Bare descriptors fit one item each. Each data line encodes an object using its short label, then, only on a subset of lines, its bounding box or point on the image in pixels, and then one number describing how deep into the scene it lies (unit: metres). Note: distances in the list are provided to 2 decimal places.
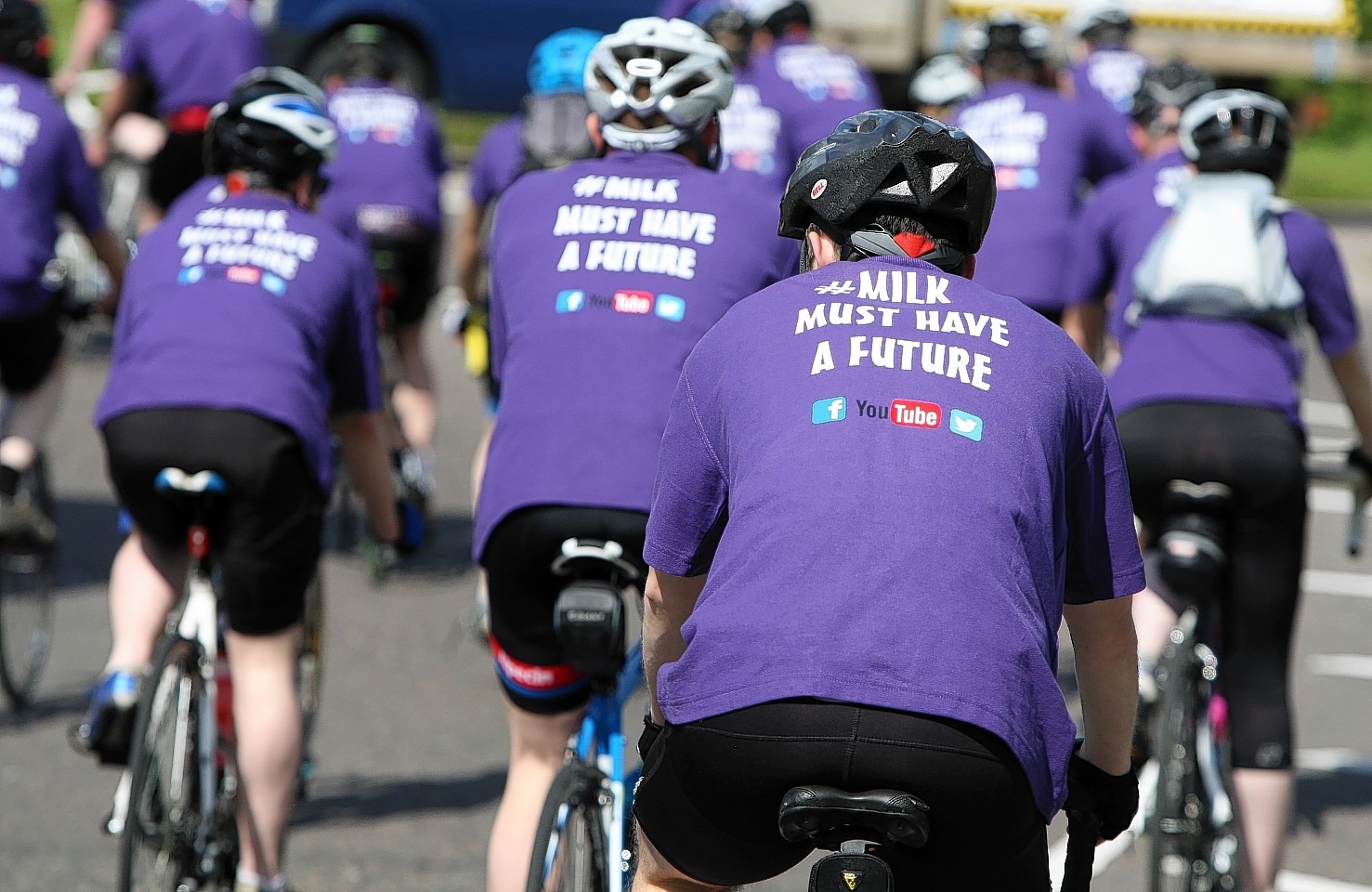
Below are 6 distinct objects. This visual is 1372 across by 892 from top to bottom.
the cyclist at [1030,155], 16.09
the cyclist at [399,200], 18.78
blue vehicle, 33.91
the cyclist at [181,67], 21.17
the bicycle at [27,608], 14.00
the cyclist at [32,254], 13.49
